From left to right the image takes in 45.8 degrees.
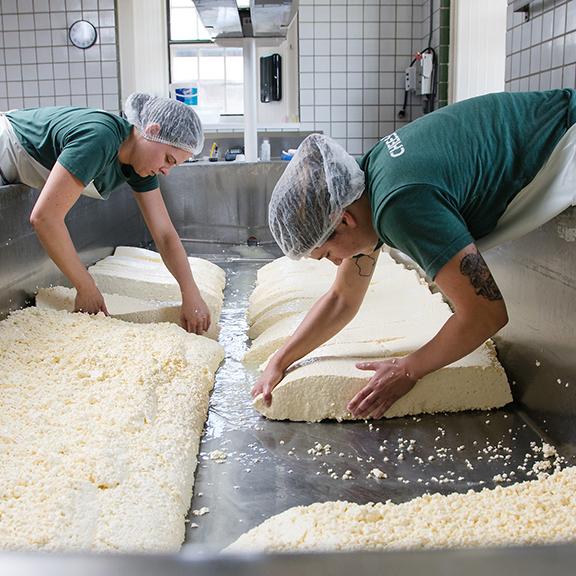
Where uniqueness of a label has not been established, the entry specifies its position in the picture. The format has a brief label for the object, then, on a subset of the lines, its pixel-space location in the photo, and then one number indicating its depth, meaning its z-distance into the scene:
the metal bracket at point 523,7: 2.23
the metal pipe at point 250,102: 3.90
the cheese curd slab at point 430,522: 1.09
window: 5.75
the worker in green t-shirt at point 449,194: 1.36
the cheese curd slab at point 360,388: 1.75
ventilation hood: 2.75
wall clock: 5.47
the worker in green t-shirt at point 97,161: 2.05
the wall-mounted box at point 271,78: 5.80
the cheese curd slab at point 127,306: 2.37
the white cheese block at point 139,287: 2.77
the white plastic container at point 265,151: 4.79
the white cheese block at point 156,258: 3.26
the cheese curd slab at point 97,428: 1.18
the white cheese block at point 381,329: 1.99
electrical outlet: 5.27
